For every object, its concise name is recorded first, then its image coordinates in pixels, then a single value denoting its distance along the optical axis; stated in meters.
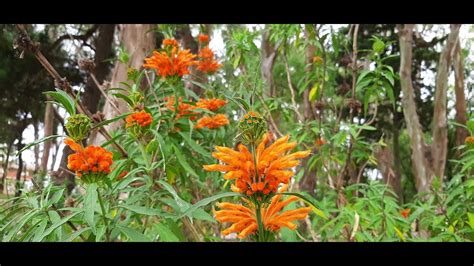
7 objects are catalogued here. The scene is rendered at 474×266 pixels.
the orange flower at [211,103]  1.13
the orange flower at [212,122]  1.12
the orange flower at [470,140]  1.05
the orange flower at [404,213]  1.70
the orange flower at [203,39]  1.49
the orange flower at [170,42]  1.06
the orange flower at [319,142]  1.51
